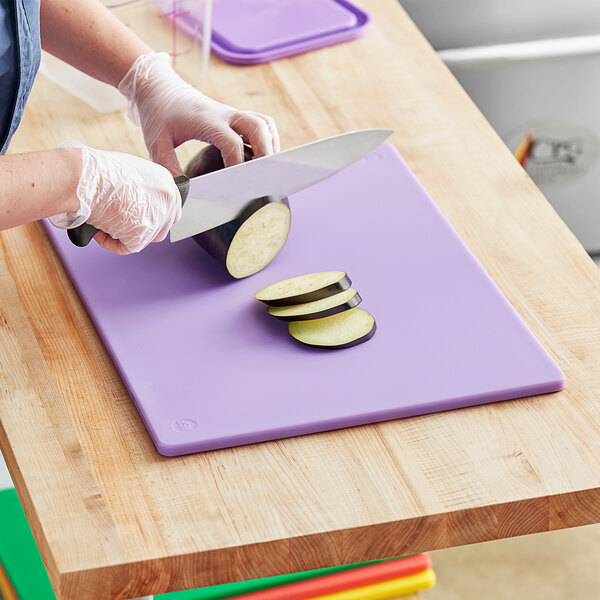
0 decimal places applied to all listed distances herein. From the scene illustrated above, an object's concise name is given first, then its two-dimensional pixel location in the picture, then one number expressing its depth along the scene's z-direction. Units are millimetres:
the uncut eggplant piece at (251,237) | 2320
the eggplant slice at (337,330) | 2249
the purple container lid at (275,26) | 2672
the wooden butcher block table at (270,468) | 2109
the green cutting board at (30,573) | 2565
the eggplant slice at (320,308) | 2241
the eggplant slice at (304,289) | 2258
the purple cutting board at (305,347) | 2200
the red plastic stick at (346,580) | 2574
